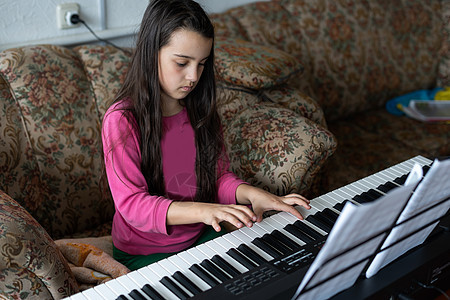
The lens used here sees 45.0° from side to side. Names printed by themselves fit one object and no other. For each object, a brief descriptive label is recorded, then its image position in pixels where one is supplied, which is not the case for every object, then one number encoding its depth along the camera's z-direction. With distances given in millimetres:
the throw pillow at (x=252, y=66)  1979
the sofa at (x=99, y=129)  1717
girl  1312
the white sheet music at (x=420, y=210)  885
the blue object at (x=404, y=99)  2939
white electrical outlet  1969
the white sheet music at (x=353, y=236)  766
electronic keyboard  993
